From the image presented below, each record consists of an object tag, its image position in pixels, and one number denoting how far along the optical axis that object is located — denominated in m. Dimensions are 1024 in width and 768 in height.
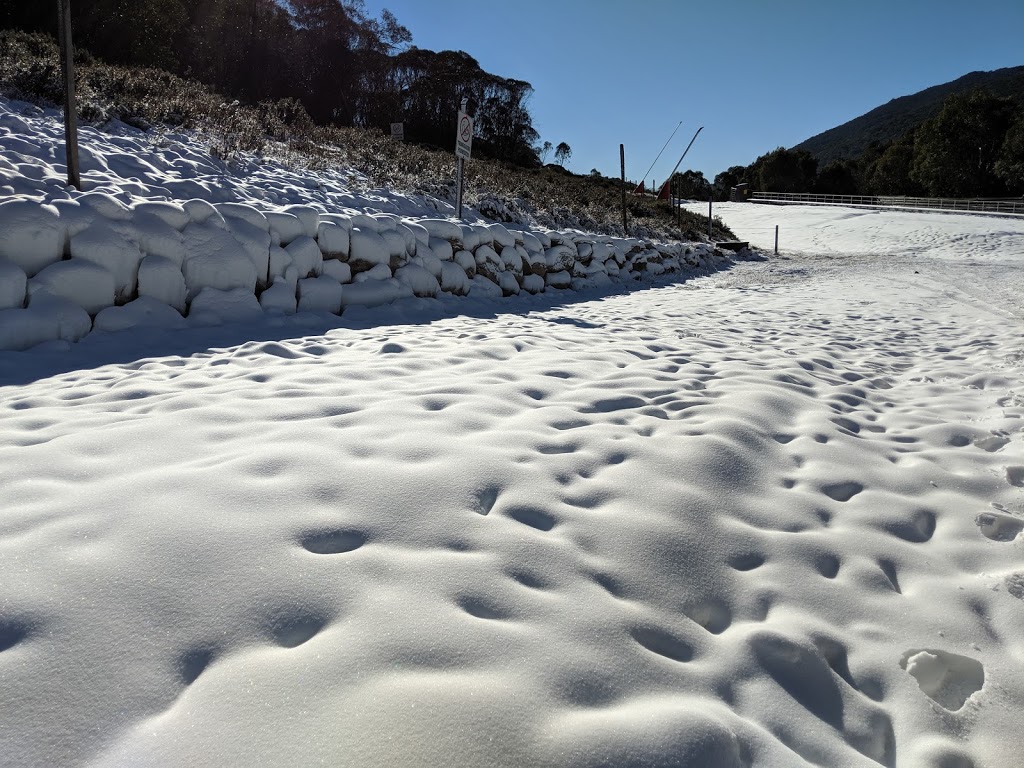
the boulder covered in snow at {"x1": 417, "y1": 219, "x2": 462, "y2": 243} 6.67
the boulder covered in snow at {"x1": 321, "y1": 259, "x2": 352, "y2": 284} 5.36
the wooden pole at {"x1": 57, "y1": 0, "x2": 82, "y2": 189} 4.48
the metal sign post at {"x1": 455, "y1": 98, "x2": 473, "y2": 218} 7.43
